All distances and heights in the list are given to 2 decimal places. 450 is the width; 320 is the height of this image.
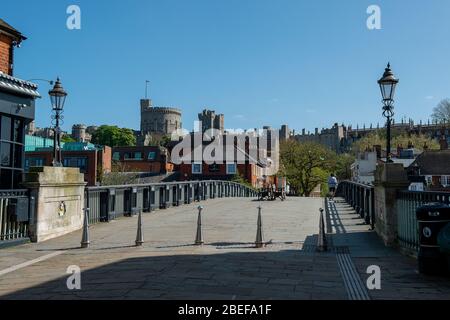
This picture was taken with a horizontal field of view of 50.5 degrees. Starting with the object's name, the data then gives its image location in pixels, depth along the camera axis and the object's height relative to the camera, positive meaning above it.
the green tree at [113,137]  123.06 +10.49
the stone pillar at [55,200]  11.27 -0.60
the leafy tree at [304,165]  64.00 +1.71
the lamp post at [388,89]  11.44 +2.15
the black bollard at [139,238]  10.51 -1.35
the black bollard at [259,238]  10.19 -1.30
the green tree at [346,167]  93.65 +2.08
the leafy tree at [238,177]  62.04 +0.04
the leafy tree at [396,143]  85.38 +6.60
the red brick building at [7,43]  16.62 +4.75
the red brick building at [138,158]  86.44 +3.49
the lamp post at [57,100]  13.96 +2.25
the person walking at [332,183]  27.76 -0.31
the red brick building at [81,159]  72.44 +2.73
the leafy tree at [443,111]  93.06 +13.15
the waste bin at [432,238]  7.15 -0.90
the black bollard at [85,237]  10.53 -1.35
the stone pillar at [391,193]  10.09 -0.32
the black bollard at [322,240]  9.79 -1.29
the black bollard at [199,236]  10.54 -1.31
